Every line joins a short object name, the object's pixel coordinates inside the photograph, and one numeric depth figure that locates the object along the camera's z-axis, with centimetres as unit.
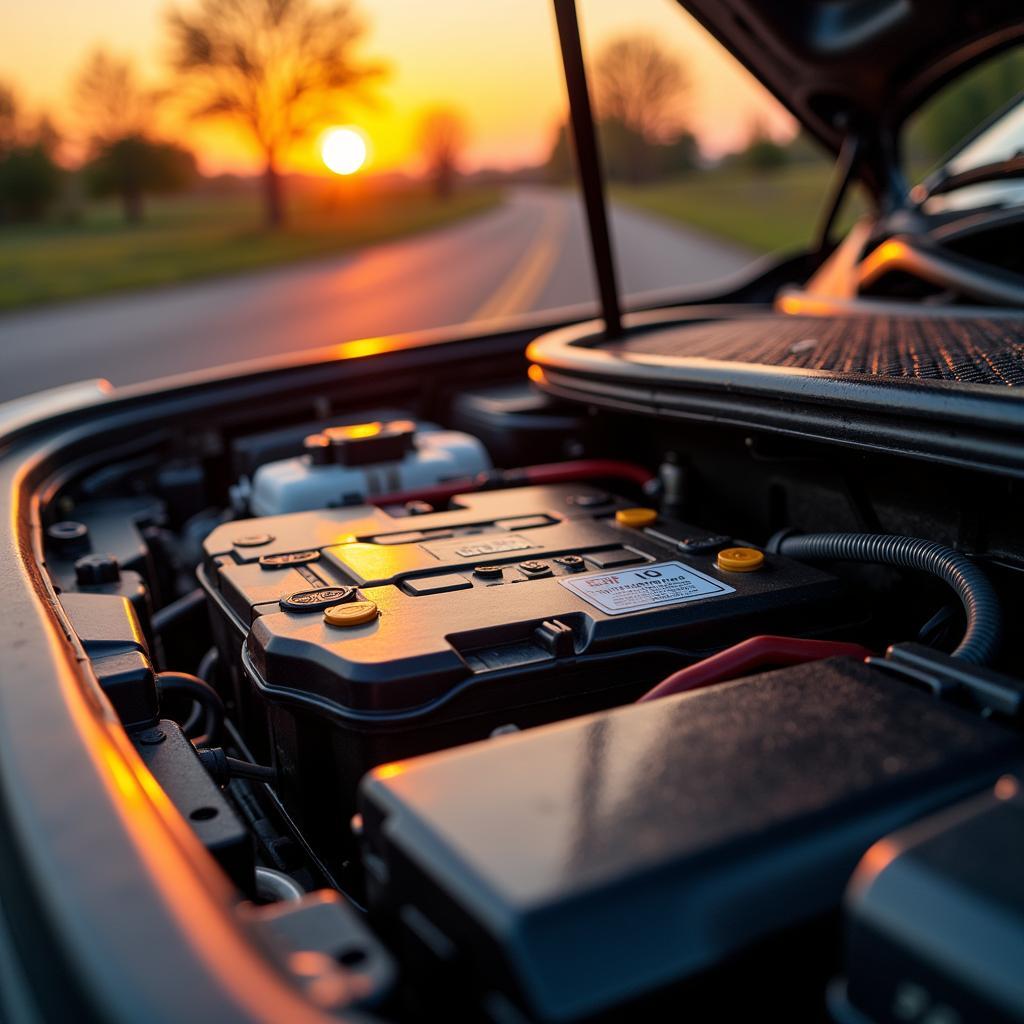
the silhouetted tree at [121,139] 3888
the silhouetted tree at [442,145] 6869
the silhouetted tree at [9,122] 4019
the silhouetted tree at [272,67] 3725
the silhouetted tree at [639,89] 6134
